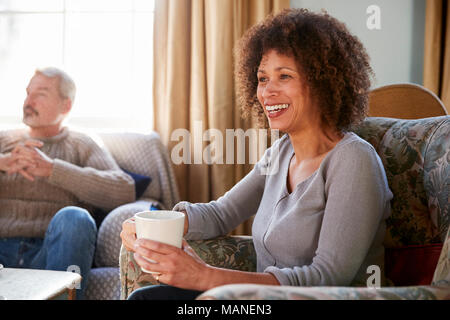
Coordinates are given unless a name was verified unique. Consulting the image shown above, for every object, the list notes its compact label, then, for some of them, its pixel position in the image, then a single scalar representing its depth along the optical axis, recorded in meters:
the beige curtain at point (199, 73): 2.51
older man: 1.68
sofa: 2.28
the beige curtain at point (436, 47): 2.47
